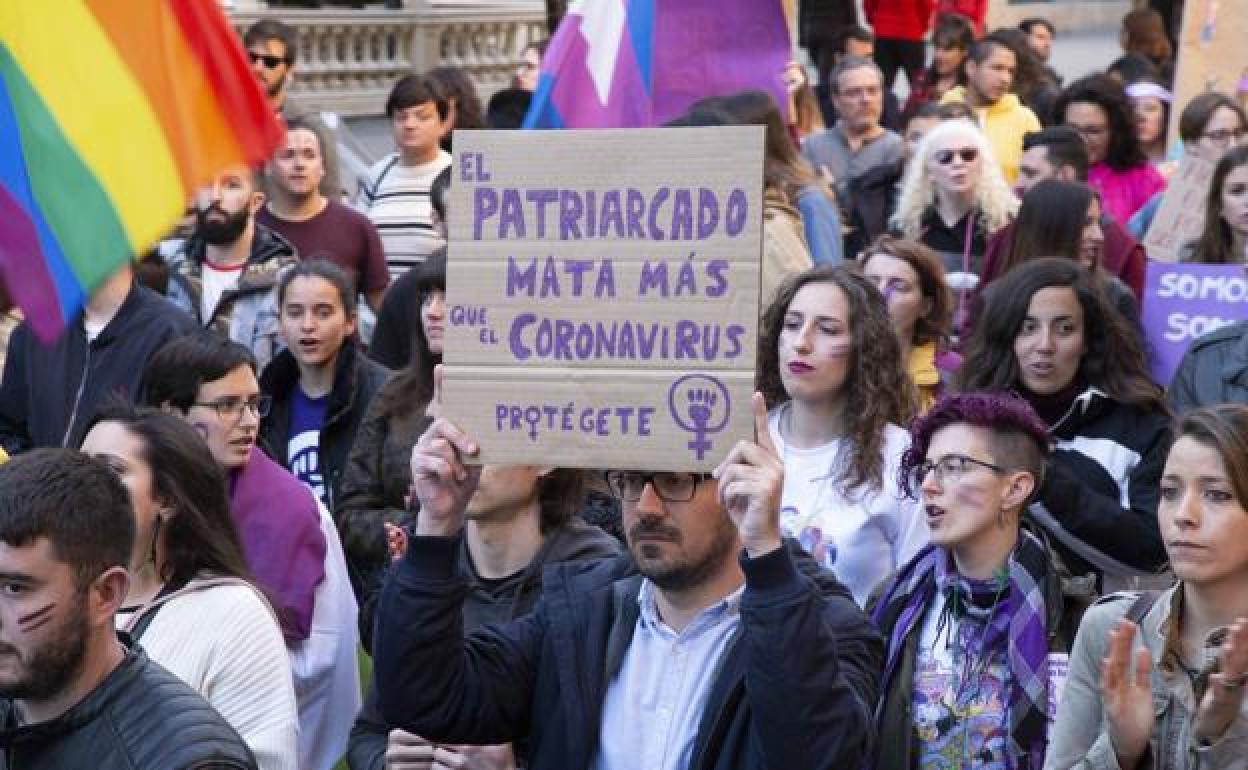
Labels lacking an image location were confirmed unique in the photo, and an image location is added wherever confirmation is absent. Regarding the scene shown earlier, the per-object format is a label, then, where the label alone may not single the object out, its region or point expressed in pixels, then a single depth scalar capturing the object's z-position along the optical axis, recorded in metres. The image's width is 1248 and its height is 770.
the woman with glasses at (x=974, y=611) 5.04
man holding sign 3.97
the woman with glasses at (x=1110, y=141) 10.89
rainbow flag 4.31
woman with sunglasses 9.39
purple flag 8.45
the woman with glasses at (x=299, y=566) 5.99
